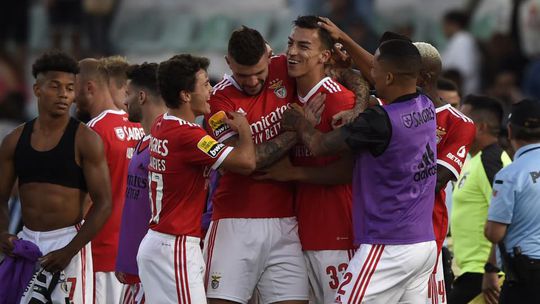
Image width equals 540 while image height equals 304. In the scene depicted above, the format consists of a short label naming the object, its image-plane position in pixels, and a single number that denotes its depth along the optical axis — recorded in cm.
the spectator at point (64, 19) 4262
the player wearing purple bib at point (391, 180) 1642
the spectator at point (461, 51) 3716
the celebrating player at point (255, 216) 1773
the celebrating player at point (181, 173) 1717
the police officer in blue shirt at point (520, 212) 1923
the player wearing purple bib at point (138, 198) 1916
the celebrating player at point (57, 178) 1834
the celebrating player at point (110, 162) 2133
